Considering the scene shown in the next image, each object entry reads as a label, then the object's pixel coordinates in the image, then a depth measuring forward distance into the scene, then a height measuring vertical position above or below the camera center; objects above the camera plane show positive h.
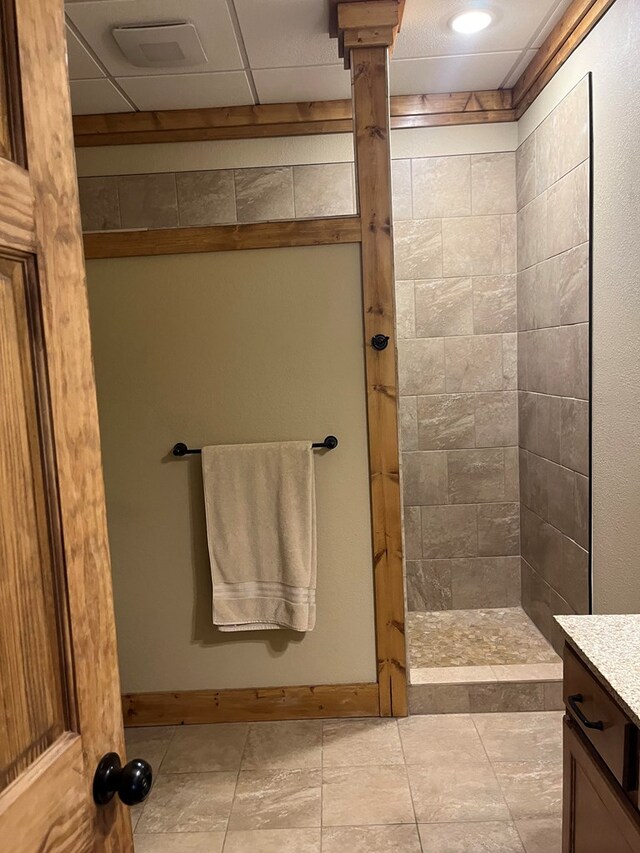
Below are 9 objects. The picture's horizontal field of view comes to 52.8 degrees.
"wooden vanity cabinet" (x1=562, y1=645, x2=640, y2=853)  1.07 -0.78
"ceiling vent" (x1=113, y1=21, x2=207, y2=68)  2.29 +1.15
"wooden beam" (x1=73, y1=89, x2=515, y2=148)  2.99 +1.09
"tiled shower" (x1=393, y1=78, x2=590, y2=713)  2.67 -0.31
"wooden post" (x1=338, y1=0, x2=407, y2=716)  2.15 +0.16
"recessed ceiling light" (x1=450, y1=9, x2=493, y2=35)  2.28 +1.16
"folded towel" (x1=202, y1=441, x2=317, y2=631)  2.30 -0.64
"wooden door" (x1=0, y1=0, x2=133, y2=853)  0.64 -0.13
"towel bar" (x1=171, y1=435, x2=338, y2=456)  2.32 -0.33
